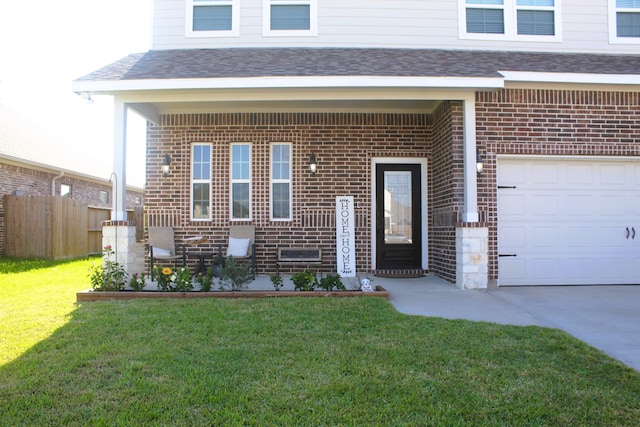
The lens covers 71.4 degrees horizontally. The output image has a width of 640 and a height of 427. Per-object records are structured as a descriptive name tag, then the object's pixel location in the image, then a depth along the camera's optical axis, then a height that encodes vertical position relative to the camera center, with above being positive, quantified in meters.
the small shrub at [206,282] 6.13 -0.80
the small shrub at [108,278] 6.20 -0.75
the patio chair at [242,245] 8.13 -0.40
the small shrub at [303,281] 6.18 -0.80
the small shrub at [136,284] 6.25 -0.85
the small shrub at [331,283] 6.15 -0.83
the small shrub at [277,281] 6.17 -0.80
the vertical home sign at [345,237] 8.39 -0.26
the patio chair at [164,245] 8.09 -0.40
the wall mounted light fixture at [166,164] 8.45 +1.14
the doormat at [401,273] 8.32 -0.94
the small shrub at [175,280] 6.13 -0.79
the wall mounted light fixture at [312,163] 8.41 +1.15
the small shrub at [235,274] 6.12 -0.70
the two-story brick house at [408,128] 7.02 +1.73
